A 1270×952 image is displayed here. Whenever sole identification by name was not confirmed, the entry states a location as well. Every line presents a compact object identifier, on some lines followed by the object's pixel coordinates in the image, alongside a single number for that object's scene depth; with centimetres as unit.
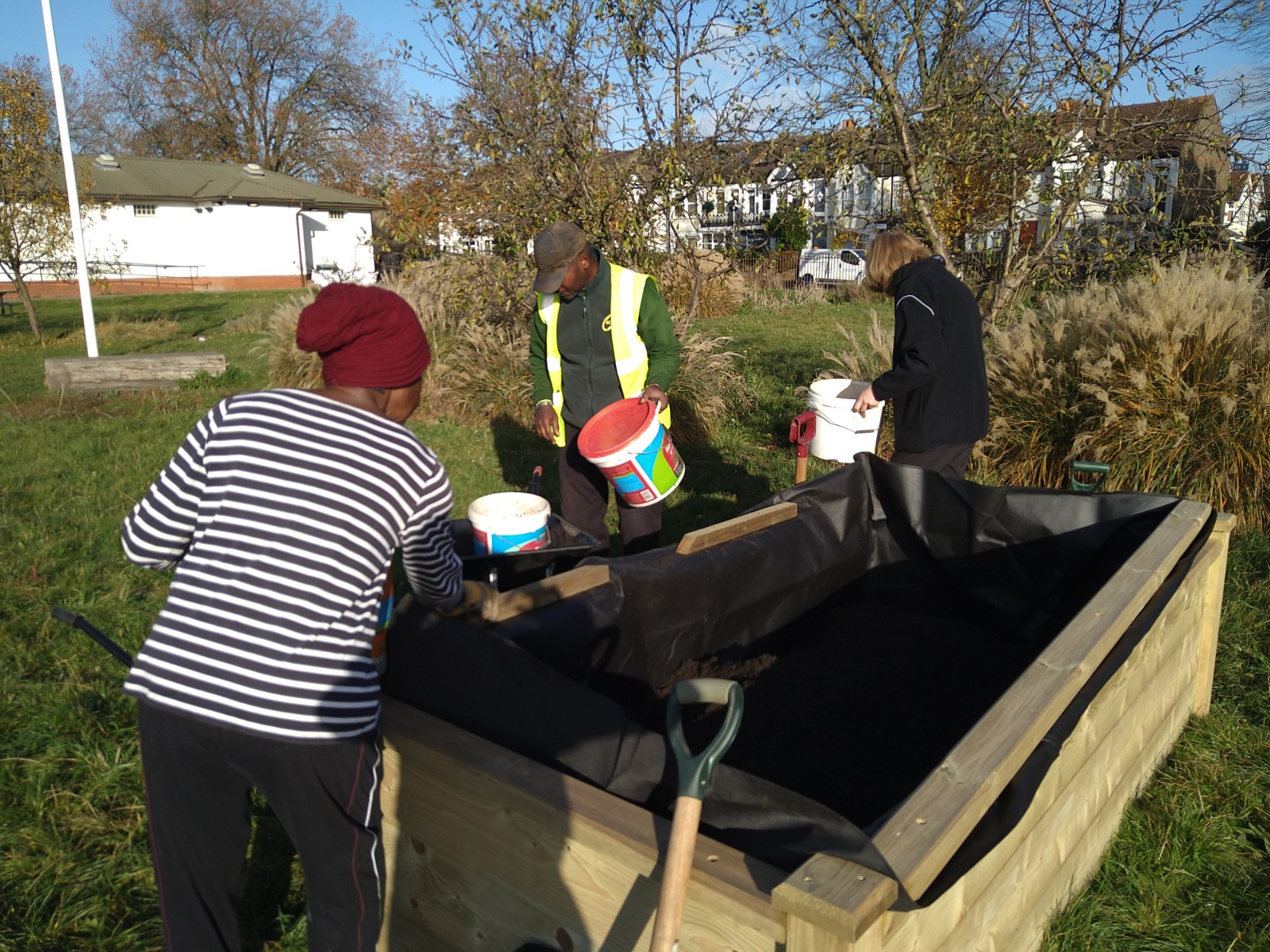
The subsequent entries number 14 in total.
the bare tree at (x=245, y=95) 4003
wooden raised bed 151
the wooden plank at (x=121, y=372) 1025
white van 2409
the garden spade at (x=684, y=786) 144
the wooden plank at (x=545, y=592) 258
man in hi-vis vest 389
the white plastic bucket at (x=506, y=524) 308
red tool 466
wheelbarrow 309
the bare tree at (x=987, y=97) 662
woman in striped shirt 172
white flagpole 1182
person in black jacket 397
